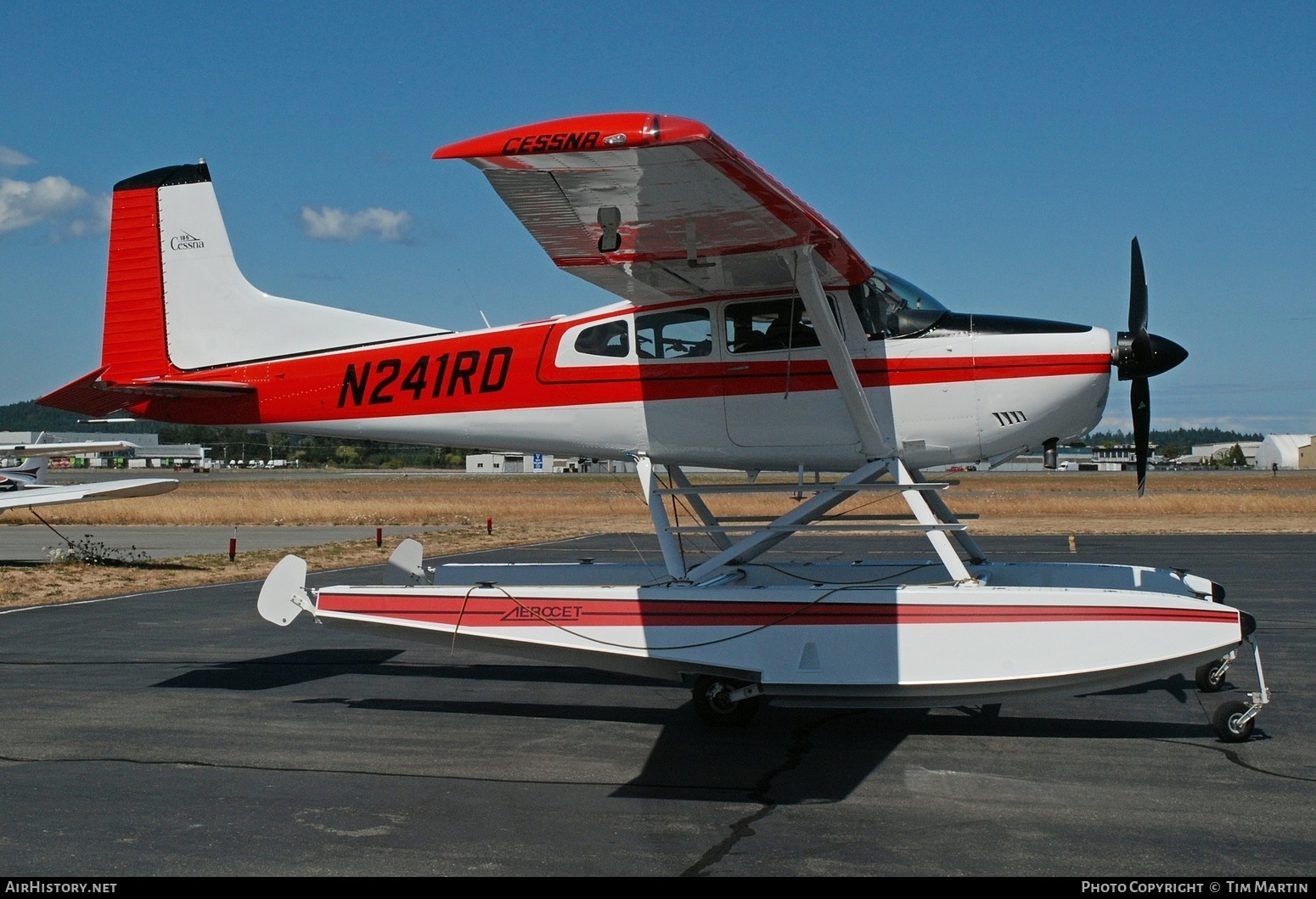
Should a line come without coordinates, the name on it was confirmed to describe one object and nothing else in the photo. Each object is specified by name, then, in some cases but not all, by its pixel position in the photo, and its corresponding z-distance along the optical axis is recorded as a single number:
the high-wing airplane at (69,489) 18.61
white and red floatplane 6.89
